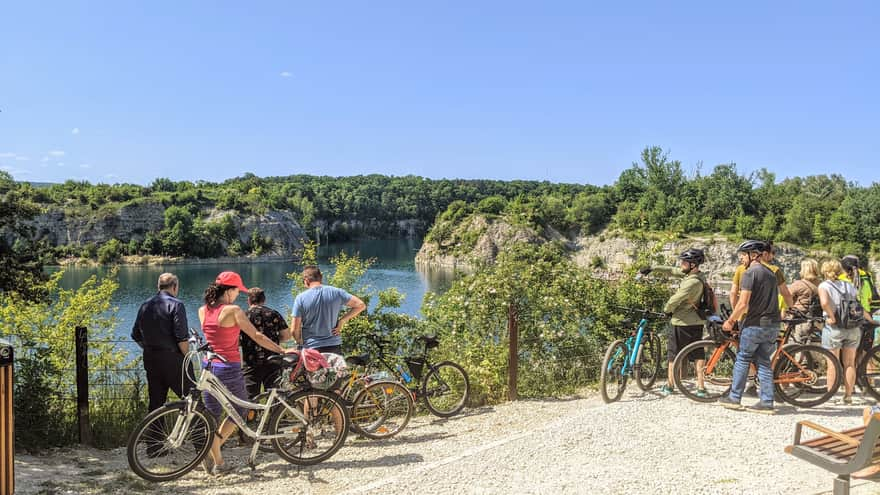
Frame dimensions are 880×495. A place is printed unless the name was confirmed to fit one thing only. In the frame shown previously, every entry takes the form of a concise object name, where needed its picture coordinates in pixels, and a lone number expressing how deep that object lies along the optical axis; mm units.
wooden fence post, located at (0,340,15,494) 3945
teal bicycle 6969
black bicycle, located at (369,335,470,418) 6721
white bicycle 4883
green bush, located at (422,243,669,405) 8258
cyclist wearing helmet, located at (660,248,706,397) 6980
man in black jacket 5617
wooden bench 3490
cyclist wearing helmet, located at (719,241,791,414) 6113
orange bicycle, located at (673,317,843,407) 6676
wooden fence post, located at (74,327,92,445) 6230
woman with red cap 4964
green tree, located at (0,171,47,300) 7035
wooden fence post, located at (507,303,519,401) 7520
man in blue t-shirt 6105
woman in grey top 6555
